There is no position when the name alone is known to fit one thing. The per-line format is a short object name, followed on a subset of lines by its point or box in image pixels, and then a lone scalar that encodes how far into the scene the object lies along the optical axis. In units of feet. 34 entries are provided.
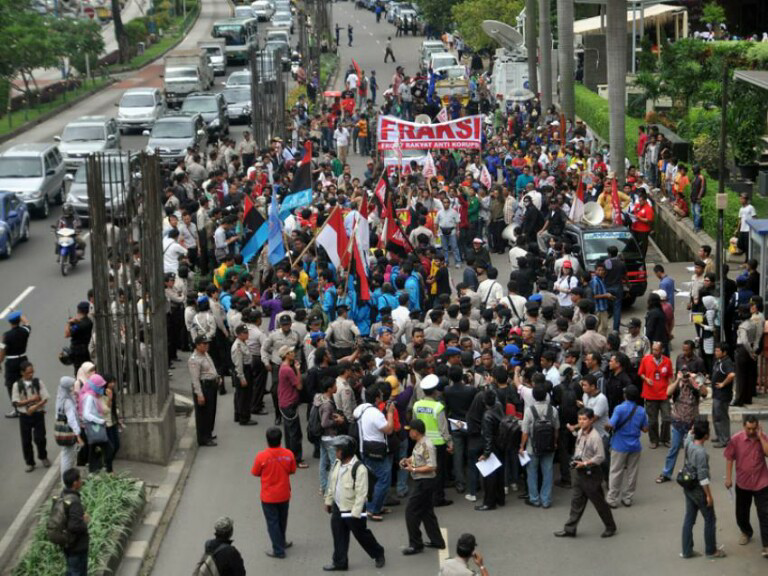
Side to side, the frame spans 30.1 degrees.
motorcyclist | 97.04
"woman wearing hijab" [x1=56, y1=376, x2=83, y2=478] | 53.83
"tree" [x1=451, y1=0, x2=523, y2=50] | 215.10
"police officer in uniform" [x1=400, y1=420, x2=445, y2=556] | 47.93
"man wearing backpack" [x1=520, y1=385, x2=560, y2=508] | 51.83
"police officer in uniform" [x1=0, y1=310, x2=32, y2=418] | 62.59
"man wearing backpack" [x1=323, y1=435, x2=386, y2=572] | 46.26
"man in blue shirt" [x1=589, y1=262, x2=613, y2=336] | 71.46
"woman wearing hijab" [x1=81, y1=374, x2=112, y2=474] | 54.44
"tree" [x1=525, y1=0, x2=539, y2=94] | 169.68
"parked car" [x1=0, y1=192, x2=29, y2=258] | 102.01
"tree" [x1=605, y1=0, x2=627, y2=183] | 111.86
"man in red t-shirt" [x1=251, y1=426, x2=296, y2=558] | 47.62
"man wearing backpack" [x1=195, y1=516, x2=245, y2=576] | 40.40
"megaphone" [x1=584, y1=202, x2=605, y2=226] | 85.25
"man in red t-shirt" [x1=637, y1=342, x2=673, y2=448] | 56.03
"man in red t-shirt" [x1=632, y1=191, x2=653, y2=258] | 87.61
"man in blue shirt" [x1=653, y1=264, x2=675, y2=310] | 68.23
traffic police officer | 51.21
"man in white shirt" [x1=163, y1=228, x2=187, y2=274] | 79.46
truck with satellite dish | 172.56
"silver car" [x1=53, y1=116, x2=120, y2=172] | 134.62
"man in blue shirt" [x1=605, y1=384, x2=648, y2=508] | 51.21
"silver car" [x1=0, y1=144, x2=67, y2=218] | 115.75
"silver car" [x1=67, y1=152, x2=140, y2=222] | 111.24
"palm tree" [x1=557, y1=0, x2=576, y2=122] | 142.51
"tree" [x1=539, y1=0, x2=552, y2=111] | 153.58
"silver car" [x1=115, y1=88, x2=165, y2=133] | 161.89
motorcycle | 96.37
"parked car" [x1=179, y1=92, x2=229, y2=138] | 154.71
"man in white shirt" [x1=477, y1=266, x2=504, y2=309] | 67.51
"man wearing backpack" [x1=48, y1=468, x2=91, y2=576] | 43.47
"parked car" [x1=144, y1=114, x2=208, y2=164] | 134.10
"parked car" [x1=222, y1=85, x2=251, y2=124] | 168.45
